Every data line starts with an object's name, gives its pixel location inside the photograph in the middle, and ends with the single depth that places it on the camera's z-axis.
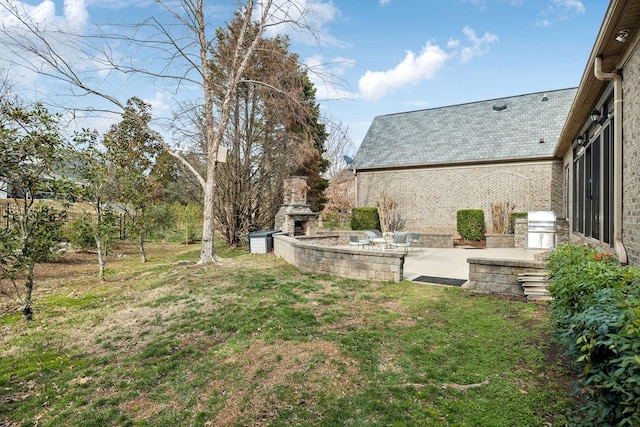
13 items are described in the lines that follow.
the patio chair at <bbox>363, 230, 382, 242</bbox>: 12.05
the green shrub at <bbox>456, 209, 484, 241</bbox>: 14.67
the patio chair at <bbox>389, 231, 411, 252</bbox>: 10.31
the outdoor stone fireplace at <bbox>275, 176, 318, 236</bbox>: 12.83
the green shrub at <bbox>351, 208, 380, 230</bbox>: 16.86
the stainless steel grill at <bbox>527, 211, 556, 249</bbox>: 11.20
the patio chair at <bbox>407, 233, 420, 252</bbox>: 10.79
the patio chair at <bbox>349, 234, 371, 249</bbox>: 10.50
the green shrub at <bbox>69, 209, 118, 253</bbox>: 8.00
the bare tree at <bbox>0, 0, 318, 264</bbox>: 8.90
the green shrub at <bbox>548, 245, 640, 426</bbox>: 1.52
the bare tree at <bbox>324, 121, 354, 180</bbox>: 28.30
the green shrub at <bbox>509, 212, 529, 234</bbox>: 15.11
